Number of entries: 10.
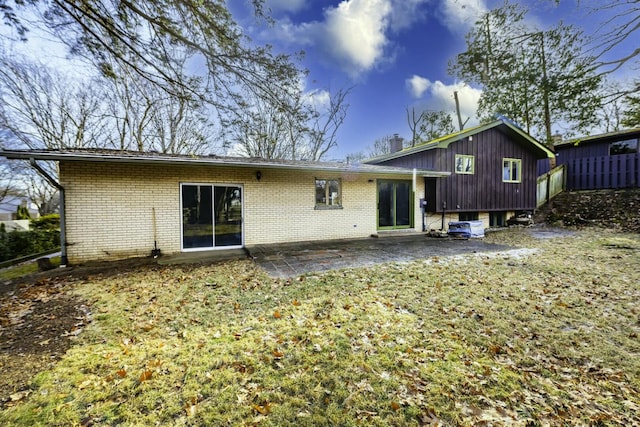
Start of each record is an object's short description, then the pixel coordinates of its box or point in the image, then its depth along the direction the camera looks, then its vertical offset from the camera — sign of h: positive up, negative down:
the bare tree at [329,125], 17.77 +5.88
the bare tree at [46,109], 11.55 +4.91
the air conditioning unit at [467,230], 10.02 -0.95
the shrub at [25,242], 7.46 -0.95
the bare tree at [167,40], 4.14 +2.85
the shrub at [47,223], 10.55 -0.46
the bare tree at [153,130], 13.97 +4.66
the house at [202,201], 6.63 +0.22
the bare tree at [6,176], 12.39 +1.71
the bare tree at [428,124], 23.97 +7.40
